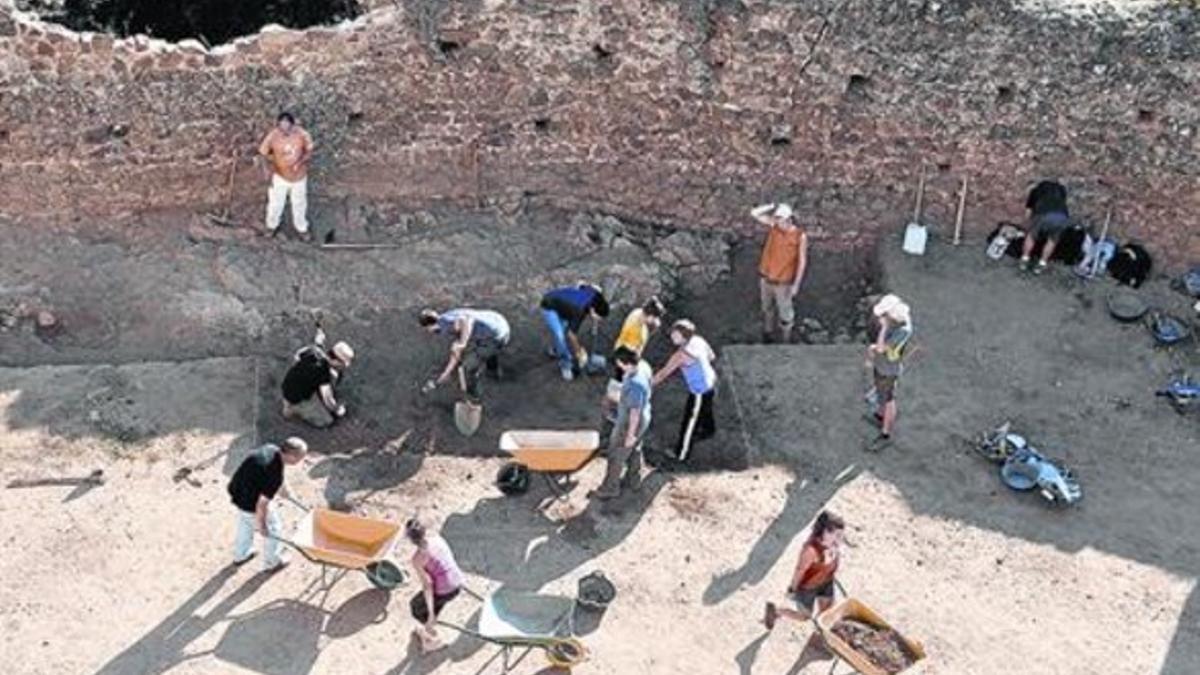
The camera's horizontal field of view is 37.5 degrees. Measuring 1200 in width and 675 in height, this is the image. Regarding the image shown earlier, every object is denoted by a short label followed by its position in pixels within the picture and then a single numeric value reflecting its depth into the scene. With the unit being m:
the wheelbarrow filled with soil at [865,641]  13.48
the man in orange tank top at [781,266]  17.22
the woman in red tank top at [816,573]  13.80
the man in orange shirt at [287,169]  17.33
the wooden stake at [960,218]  18.66
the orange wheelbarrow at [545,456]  15.35
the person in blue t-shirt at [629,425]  15.14
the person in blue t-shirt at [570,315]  17.09
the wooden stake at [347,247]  18.11
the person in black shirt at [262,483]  14.06
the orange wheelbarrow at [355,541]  14.24
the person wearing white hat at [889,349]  15.77
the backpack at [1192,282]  18.23
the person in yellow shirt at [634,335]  16.14
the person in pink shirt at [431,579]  13.48
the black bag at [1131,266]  18.31
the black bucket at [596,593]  14.30
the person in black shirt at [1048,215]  18.14
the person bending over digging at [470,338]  16.50
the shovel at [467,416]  16.73
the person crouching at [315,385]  16.25
